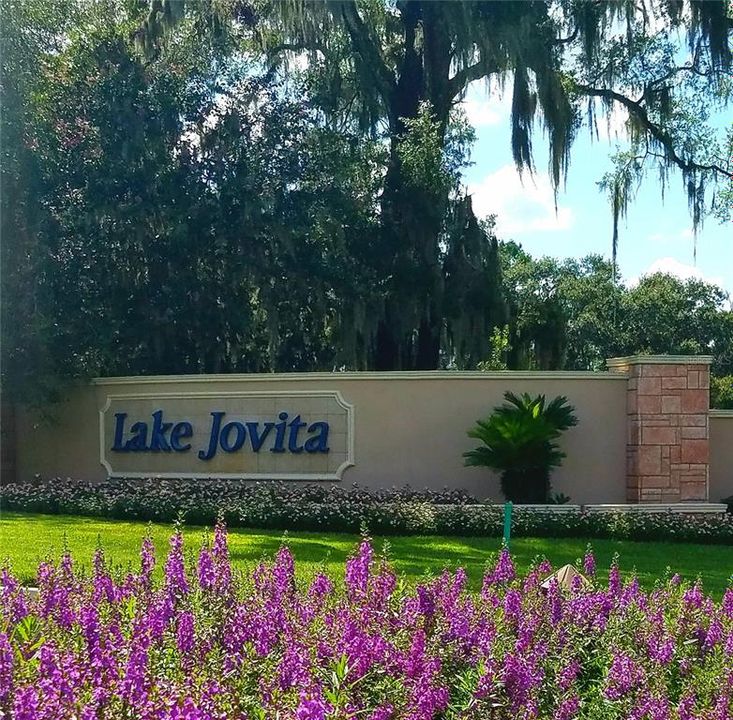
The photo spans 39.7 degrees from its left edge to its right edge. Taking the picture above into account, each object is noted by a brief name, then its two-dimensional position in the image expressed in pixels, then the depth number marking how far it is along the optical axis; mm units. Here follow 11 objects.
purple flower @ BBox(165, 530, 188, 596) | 5414
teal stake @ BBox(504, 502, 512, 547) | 7757
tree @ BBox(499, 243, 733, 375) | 39031
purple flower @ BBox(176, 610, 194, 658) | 4520
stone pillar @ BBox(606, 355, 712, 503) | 15438
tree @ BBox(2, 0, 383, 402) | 18078
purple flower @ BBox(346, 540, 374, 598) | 5734
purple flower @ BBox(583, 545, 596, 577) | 6945
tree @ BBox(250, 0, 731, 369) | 18219
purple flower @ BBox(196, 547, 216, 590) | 5441
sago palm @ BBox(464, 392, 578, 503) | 15055
